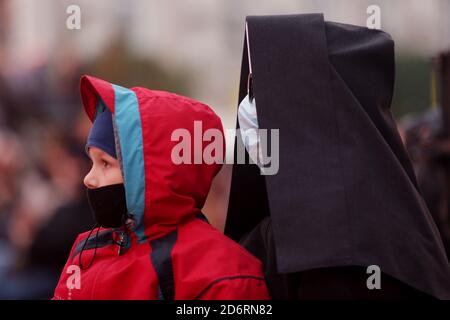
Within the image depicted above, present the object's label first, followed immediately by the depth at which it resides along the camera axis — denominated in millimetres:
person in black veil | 5176
